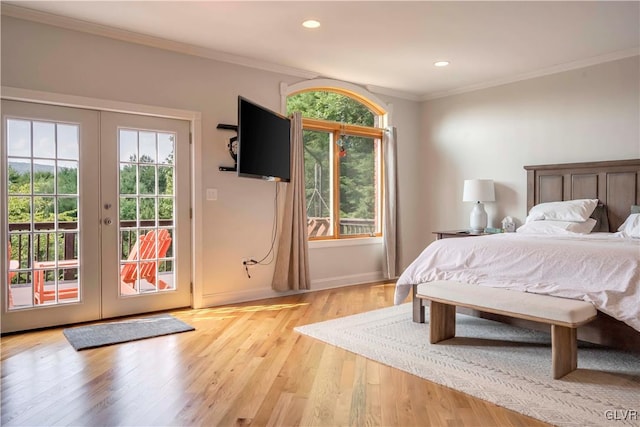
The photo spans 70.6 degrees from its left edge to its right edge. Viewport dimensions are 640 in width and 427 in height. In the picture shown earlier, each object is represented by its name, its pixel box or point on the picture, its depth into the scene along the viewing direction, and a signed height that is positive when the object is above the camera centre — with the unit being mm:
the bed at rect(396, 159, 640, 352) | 2697 -381
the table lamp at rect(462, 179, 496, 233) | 5406 +150
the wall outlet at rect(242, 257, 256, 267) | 4770 -533
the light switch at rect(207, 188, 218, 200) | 4492 +178
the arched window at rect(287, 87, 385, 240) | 5461 +627
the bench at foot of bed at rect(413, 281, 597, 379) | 2557 -604
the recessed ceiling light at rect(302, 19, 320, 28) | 3725 +1565
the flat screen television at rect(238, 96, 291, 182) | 3928 +645
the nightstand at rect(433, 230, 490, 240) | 5188 -280
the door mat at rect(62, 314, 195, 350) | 3312 -945
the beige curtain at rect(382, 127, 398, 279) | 5922 +53
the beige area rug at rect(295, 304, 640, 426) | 2254 -973
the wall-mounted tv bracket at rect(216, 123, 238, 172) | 4570 +651
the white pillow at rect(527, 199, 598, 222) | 4461 -14
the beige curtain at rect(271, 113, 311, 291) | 4945 -233
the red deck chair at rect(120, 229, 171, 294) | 4125 -429
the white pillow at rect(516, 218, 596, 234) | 4324 -177
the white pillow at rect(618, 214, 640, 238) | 3859 -159
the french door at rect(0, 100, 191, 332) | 3594 -23
